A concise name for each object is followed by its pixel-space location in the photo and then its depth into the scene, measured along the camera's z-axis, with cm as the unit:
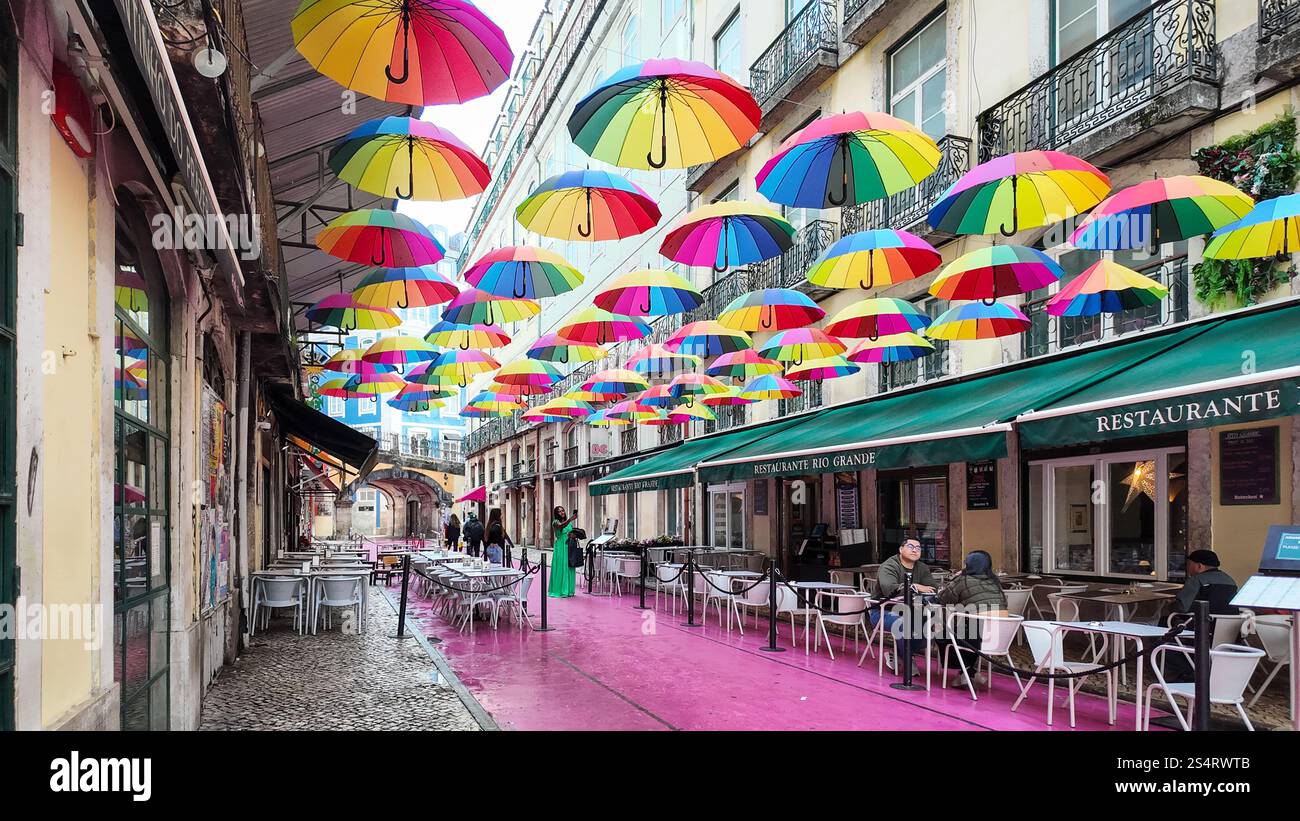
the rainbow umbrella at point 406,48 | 553
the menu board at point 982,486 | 1267
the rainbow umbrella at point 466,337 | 1546
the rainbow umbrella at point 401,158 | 805
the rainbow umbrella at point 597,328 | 1454
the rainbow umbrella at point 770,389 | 1561
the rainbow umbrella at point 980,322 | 1116
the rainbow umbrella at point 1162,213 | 816
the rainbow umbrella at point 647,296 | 1301
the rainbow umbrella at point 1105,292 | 931
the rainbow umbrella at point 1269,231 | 785
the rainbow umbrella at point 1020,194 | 857
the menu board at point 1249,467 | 885
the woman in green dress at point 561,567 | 1775
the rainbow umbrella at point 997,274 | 995
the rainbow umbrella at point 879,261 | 1081
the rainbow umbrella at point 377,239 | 992
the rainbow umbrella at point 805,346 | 1370
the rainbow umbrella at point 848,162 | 839
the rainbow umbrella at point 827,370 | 1455
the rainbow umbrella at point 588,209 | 935
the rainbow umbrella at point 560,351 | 1619
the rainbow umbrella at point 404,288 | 1206
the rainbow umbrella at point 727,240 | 1070
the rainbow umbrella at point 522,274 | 1185
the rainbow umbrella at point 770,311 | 1314
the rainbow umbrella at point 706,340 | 1412
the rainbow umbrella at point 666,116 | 708
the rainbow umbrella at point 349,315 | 1275
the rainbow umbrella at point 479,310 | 1343
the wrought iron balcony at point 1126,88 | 973
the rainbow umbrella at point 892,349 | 1281
